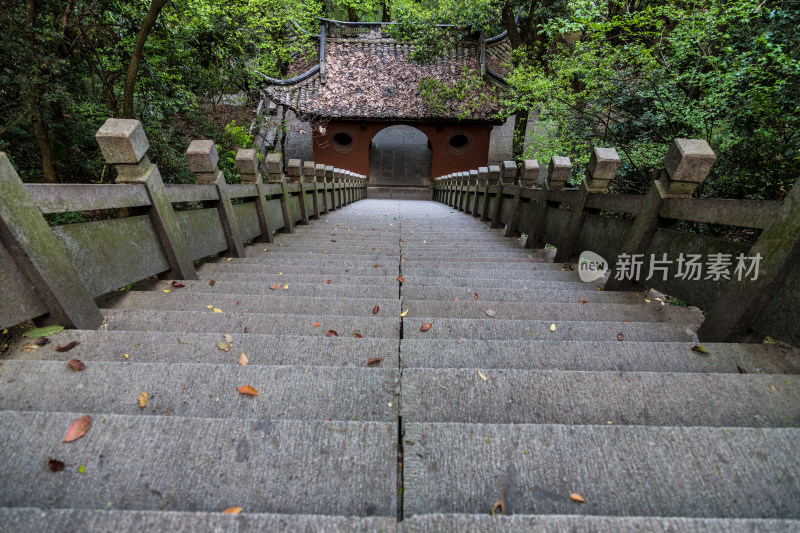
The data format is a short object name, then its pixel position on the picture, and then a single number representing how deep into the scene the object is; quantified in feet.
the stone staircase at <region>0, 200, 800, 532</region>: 3.08
